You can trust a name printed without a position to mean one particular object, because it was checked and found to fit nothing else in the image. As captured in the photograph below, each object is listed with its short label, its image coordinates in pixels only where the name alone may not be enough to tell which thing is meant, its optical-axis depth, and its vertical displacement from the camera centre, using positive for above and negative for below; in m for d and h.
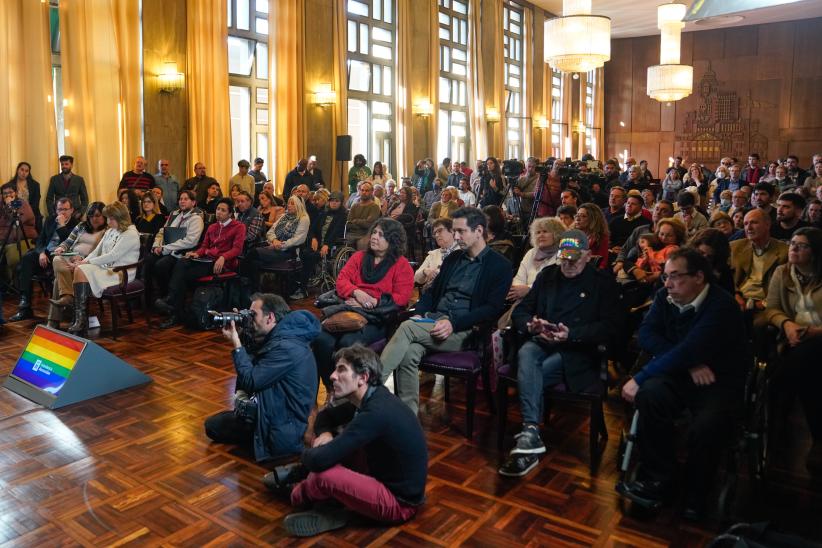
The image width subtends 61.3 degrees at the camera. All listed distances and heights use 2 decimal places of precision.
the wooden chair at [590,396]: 3.24 -0.89
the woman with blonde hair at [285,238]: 6.82 -0.30
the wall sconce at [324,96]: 10.80 +1.76
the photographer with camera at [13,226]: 6.82 -0.18
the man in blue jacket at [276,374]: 3.24 -0.78
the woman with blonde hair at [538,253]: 4.34 -0.29
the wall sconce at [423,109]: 13.26 +1.90
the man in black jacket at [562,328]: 3.29 -0.59
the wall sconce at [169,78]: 8.70 +1.63
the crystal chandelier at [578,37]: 7.57 +1.89
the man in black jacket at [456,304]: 3.66 -0.54
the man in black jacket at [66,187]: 7.79 +0.24
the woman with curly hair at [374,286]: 4.09 -0.48
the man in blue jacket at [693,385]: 2.82 -0.75
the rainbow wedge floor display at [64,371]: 4.15 -1.01
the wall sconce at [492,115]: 15.46 +2.08
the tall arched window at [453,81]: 14.22 +2.67
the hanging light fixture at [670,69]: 9.58 +2.13
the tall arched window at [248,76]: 9.88 +1.91
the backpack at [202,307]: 5.89 -0.84
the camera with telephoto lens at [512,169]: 8.34 +0.48
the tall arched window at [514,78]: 16.45 +3.15
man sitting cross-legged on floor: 2.60 -0.95
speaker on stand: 10.91 +0.95
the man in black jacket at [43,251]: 6.18 -0.39
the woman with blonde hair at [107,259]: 5.59 -0.42
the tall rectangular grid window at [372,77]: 11.89 +2.33
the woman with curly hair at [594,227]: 4.91 -0.13
